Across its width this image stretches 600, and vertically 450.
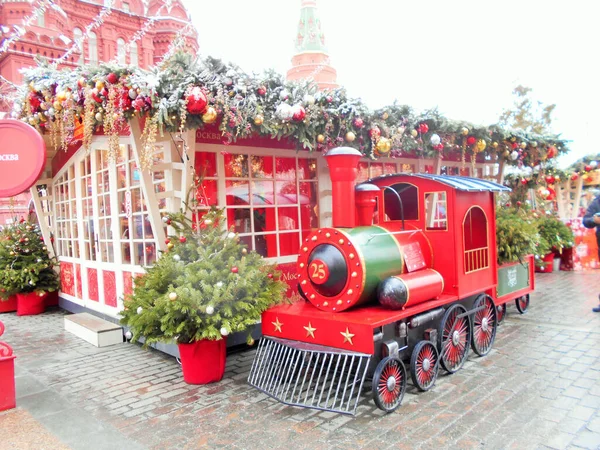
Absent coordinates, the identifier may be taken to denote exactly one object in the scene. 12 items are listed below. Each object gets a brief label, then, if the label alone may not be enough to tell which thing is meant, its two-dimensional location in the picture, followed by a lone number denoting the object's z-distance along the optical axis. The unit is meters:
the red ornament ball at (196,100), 4.50
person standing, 7.13
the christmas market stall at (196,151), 4.84
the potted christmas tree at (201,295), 4.45
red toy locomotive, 4.11
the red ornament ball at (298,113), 5.20
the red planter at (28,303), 8.74
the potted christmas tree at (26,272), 8.52
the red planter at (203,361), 4.73
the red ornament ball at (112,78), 4.86
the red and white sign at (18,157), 4.25
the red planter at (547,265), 11.66
